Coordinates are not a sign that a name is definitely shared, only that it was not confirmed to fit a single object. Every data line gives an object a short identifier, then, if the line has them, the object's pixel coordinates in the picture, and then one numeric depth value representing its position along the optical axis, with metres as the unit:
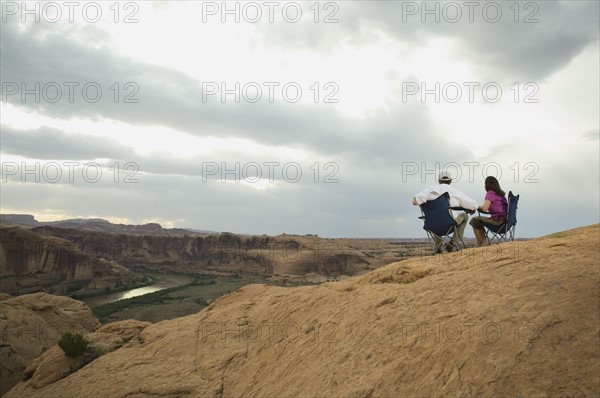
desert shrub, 11.48
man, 9.25
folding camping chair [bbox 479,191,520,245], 9.54
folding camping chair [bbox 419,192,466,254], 9.16
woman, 9.49
